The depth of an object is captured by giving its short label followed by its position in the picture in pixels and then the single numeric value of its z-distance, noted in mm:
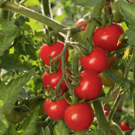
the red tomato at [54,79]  706
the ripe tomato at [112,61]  962
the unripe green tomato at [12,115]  794
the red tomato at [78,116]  665
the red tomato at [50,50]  735
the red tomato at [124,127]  1307
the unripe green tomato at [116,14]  833
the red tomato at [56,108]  698
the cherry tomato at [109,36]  723
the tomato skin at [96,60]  694
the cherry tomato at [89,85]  671
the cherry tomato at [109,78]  1012
